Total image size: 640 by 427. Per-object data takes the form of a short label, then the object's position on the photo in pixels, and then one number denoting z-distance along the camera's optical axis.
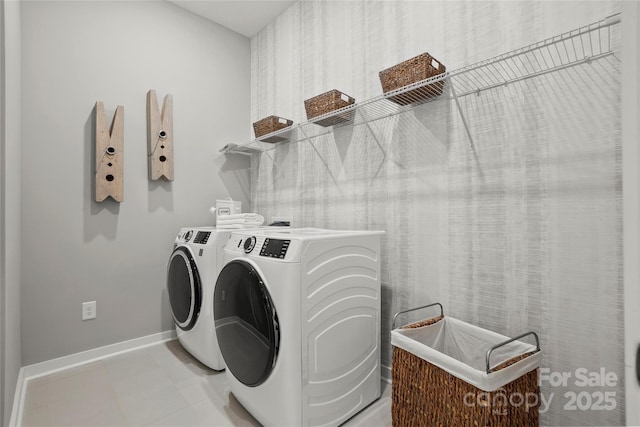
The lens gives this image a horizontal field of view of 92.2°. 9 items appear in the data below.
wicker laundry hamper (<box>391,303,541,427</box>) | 1.03
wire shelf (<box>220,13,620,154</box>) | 1.17
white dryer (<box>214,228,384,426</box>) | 1.28
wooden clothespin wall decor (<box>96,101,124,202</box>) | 2.13
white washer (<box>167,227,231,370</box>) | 1.95
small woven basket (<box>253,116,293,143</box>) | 2.37
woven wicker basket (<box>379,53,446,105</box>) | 1.45
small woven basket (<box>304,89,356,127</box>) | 1.88
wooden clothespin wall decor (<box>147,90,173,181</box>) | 2.38
